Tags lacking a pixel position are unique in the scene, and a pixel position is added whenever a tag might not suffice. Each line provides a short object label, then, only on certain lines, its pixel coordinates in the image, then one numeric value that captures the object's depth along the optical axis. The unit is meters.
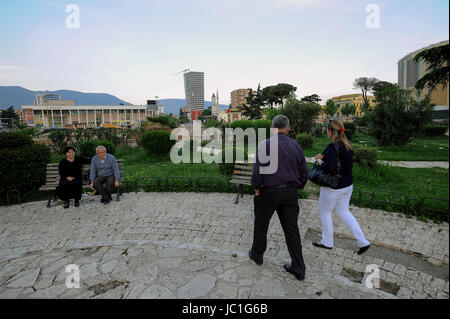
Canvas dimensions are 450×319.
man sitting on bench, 6.05
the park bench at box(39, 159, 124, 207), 6.27
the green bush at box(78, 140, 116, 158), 10.70
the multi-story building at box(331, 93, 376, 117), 107.19
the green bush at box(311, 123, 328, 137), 24.96
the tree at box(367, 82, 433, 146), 14.31
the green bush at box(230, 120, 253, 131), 17.91
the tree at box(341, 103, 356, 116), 77.74
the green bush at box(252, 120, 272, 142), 17.51
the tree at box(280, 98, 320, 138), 21.22
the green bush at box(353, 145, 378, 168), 7.84
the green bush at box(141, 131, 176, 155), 12.34
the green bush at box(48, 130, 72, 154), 12.89
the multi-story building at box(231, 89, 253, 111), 155.88
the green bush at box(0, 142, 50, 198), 6.28
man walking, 2.98
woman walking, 3.36
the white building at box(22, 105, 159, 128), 102.31
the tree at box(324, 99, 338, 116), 76.12
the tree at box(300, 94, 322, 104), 63.89
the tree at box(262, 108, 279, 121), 26.09
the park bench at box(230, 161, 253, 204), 6.16
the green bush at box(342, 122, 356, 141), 21.17
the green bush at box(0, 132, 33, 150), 6.64
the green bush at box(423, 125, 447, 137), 18.39
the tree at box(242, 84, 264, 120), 55.91
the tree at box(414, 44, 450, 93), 9.35
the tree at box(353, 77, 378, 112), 64.19
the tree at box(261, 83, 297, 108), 59.75
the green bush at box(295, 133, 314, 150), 15.66
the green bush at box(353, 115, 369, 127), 33.71
